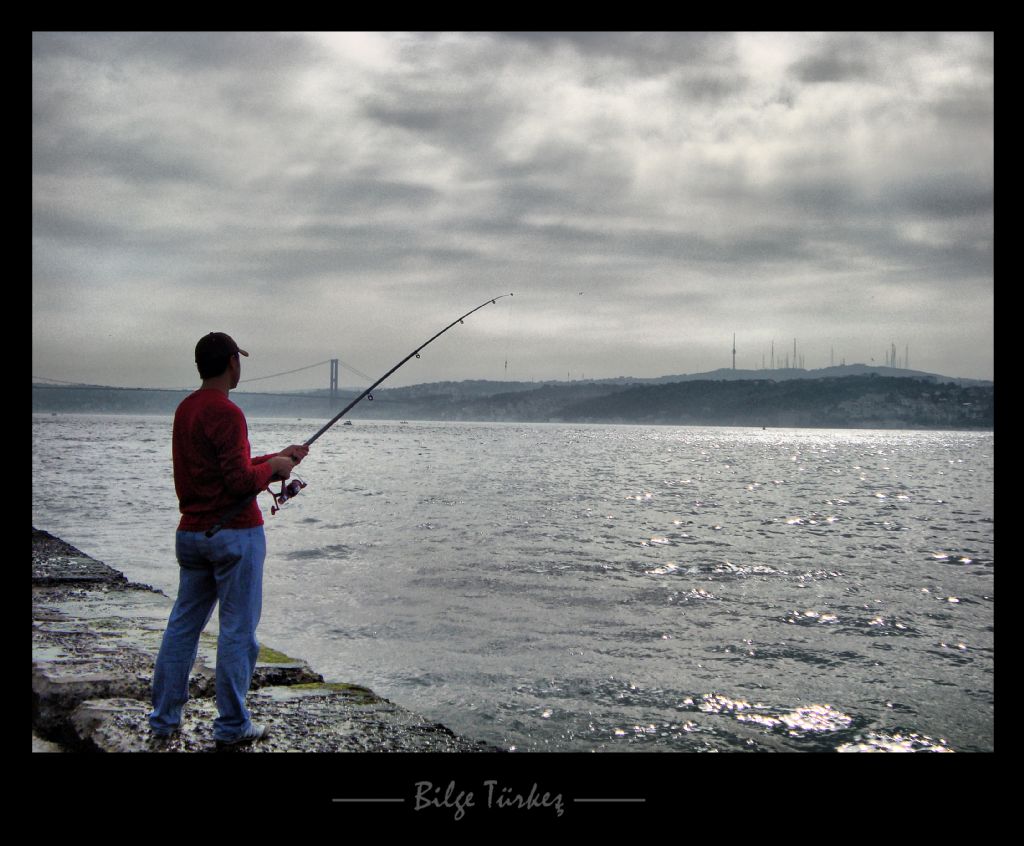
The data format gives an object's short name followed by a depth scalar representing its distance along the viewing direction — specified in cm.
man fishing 339
